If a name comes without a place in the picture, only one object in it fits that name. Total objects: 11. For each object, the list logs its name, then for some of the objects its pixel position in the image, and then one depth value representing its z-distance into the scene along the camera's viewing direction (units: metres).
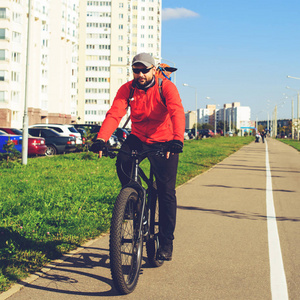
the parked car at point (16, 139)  20.68
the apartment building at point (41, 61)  57.59
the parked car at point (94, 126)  30.83
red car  22.02
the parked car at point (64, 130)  27.48
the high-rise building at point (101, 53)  122.69
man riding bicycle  4.34
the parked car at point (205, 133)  80.78
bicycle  3.71
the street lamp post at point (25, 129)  16.64
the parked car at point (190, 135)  81.55
